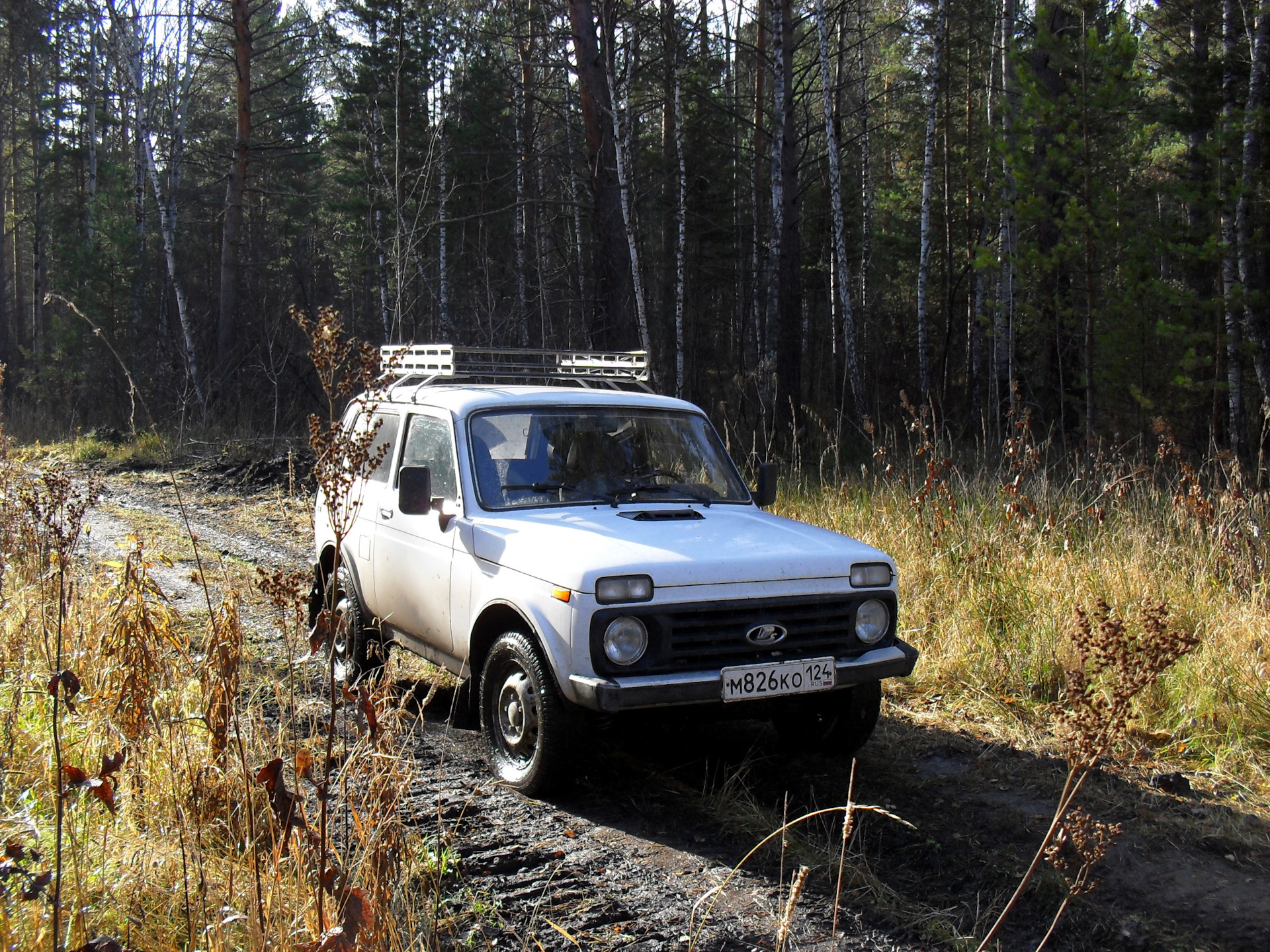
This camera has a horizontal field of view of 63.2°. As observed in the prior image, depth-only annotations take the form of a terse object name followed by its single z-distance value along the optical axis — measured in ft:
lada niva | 13.88
